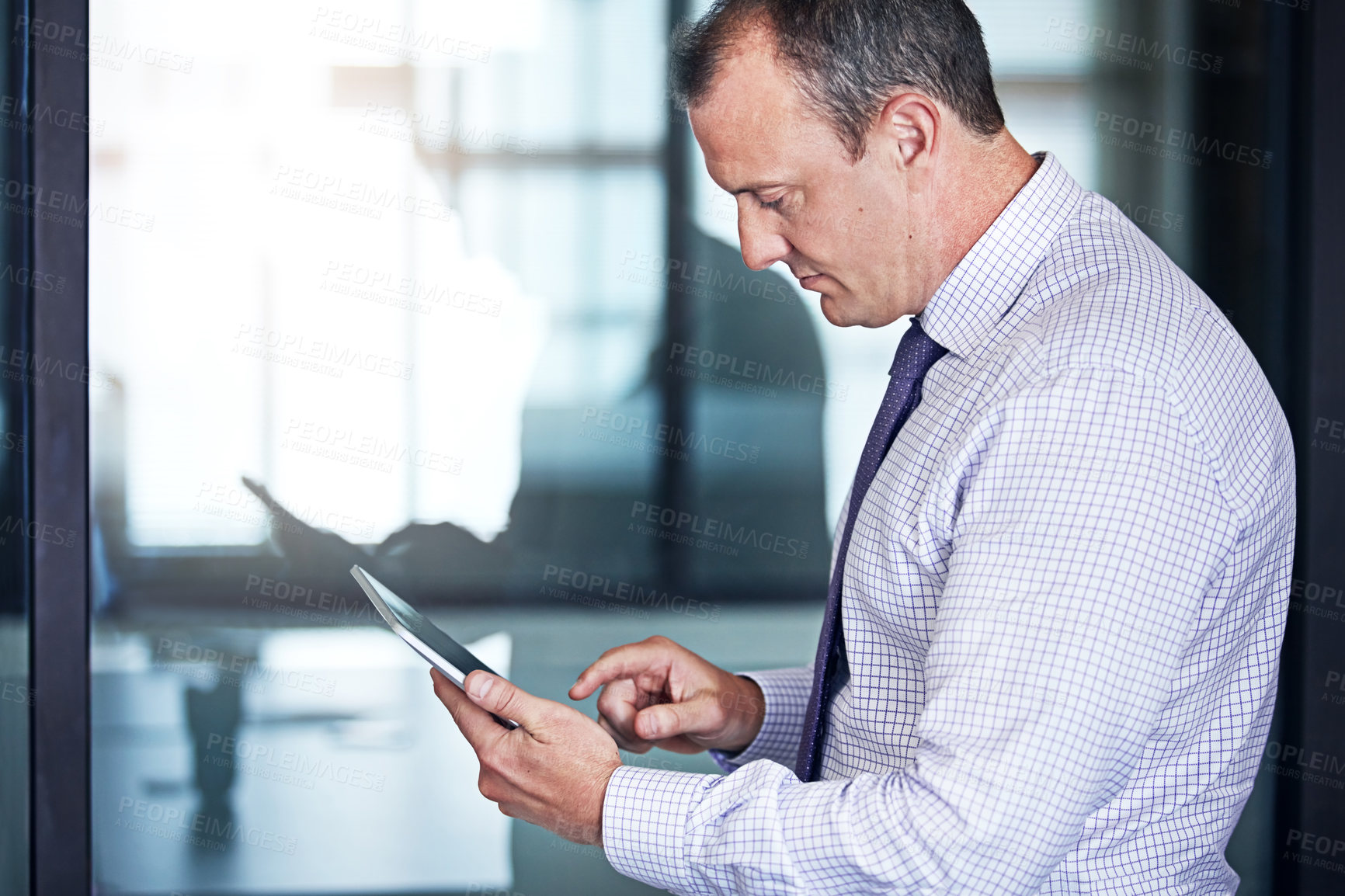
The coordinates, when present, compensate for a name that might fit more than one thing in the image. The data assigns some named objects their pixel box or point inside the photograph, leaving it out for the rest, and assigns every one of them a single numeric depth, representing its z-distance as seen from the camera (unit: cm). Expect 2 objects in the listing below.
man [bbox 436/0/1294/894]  243
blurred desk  359
